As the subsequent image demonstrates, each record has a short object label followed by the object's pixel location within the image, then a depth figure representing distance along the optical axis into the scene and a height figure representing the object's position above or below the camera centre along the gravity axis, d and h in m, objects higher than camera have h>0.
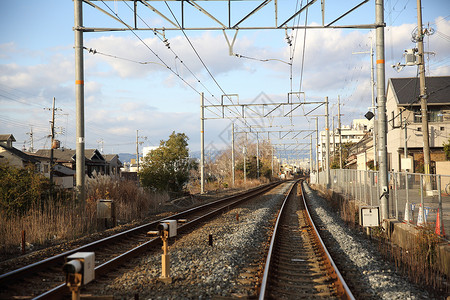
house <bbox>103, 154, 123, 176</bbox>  81.65 +2.62
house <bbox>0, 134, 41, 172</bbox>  42.75 +2.59
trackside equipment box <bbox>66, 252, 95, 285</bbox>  4.86 -1.12
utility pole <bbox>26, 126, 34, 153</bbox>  83.90 +6.70
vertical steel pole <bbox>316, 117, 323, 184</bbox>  46.56 +4.91
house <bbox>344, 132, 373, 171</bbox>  50.97 +1.88
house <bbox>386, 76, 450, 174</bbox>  35.75 +3.90
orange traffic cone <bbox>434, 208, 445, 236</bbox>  9.97 -1.54
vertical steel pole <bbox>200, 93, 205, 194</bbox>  32.50 +3.18
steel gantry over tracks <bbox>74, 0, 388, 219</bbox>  12.80 +4.12
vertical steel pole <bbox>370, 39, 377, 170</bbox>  30.60 +6.70
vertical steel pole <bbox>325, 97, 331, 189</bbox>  35.56 +0.95
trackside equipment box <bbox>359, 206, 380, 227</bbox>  12.39 -1.52
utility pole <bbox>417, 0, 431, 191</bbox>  24.03 +3.98
